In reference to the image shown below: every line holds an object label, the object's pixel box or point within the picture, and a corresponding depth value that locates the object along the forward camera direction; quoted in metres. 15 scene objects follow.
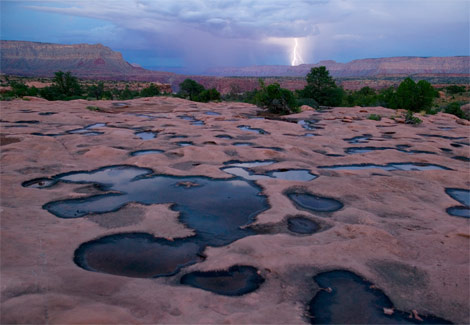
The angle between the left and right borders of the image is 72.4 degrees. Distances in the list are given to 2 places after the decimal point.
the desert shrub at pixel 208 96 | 30.38
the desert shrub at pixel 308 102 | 23.73
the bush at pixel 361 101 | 27.79
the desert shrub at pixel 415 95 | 21.89
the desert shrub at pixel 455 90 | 42.41
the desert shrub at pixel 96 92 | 31.77
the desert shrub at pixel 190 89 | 33.22
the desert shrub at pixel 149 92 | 33.48
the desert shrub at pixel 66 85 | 27.95
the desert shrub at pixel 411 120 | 15.64
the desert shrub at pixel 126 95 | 33.22
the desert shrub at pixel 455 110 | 22.97
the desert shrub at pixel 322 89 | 26.19
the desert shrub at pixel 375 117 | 17.03
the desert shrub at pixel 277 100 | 19.25
